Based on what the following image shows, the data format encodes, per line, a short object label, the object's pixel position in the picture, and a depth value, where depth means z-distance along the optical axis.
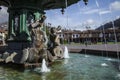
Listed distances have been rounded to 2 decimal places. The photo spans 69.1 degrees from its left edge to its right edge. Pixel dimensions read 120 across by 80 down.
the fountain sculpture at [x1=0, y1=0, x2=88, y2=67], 5.63
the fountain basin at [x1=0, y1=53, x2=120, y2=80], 3.39
